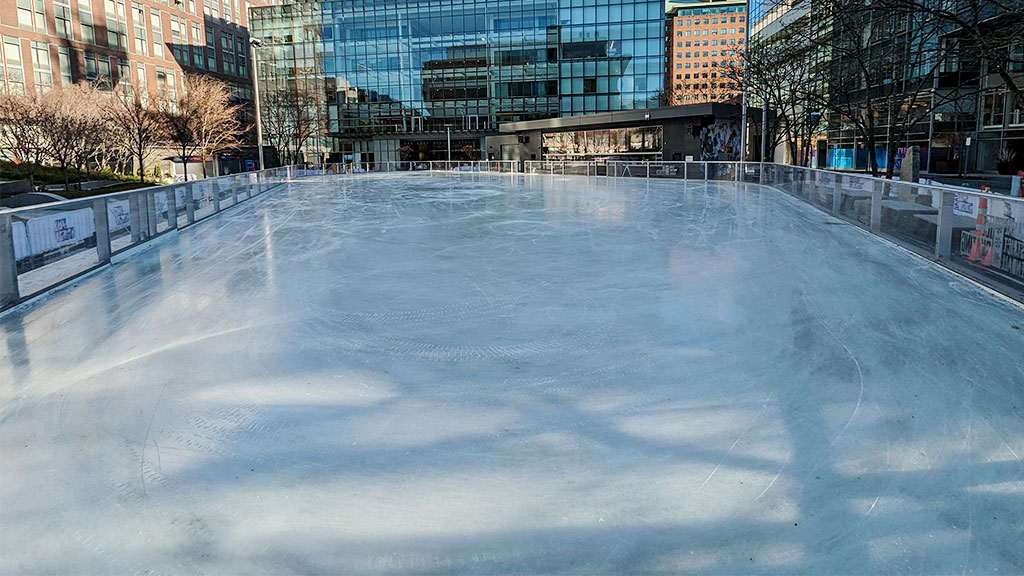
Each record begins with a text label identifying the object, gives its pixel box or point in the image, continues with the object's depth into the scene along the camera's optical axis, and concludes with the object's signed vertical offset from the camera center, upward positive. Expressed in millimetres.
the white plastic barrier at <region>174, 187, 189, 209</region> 17234 -375
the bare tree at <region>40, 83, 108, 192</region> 31984 +2673
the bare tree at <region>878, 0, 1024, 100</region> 12602 +2590
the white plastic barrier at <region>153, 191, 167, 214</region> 15484 -416
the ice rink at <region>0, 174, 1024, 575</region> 3410 -1662
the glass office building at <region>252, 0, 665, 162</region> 74812 +12286
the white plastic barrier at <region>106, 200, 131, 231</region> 12477 -569
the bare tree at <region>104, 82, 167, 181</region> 39281 +3390
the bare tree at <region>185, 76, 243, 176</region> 44250 +4089
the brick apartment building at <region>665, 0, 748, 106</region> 41531 +9933
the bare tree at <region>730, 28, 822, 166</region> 36156 +5191
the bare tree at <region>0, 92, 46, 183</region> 32037 +2811
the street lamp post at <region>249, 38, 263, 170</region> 40938 +6237
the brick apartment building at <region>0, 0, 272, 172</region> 53469 +12458
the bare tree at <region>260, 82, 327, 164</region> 74062 +6487
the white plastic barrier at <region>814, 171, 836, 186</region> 18156 -272
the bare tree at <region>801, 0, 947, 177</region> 22797 +4165
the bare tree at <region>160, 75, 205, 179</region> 42312 +3705
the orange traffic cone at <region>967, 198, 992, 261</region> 9359 -1030
